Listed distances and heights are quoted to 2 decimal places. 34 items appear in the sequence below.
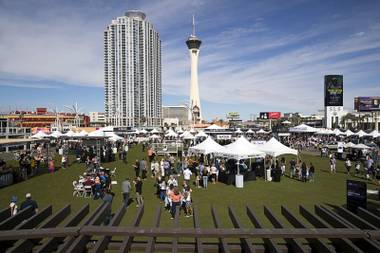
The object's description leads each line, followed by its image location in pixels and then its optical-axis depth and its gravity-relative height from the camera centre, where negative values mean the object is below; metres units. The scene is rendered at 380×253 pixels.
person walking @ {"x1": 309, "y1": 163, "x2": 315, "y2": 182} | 20.38 -3.54
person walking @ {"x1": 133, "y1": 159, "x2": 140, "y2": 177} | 20.57 -3.02
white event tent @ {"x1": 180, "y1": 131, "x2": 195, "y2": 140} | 39.80 -1.59
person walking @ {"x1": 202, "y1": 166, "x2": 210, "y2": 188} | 18.17 -3.34
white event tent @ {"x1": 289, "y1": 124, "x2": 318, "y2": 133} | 51.15 -0.97
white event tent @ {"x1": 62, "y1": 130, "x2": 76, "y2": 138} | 30.17 -0.99
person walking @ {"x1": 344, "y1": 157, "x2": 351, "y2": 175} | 23.45 -3.36
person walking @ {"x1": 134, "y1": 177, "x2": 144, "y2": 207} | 13.96 -3.28
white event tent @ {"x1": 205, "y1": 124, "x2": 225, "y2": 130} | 56.12 -0.70
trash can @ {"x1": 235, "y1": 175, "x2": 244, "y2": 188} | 18.44 -3.61
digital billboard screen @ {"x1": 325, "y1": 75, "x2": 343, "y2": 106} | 91.31 +10.46
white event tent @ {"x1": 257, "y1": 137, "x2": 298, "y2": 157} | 21.97 -1.93
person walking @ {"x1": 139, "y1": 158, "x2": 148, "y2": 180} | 21.06 -3.12
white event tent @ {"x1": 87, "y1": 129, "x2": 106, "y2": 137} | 28.52 -0.87
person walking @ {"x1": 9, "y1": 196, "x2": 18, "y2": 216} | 9.90 -2.64
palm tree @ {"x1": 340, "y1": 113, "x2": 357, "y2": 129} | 126.48 +1.45
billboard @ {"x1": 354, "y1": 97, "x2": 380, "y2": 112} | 96.18 +6.69
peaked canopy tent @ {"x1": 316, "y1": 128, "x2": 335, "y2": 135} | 55.67 -1.50
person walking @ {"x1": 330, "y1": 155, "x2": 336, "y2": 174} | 24.06 -3.51
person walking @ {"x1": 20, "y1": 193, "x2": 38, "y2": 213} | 9.51 -2.54
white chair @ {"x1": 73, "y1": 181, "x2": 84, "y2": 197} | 16.22 -3.64
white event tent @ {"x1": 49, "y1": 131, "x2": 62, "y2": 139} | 33.16 -1.08
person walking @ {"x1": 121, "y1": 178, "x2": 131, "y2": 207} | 13.42 -2.96
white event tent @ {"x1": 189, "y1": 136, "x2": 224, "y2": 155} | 22.71 -1.88
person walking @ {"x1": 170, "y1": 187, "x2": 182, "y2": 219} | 11.42 -2.95
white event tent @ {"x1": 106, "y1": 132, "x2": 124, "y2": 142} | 29.06 -1.13
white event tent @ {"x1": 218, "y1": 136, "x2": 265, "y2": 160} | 19.09 -1.82
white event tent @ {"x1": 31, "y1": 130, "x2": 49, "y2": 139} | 34.59 -1.23
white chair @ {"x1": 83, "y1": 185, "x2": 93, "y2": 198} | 16.08 -3.65
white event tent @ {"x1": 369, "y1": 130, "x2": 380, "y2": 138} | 44.64 -1.71
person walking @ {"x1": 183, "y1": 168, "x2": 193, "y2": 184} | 18.14 -3.12
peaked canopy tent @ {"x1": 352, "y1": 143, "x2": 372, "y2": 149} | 28.29 -2.27
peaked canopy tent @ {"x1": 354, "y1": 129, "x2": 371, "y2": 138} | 46.58 -1.76
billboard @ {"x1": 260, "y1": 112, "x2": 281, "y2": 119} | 147.50 +4.53
